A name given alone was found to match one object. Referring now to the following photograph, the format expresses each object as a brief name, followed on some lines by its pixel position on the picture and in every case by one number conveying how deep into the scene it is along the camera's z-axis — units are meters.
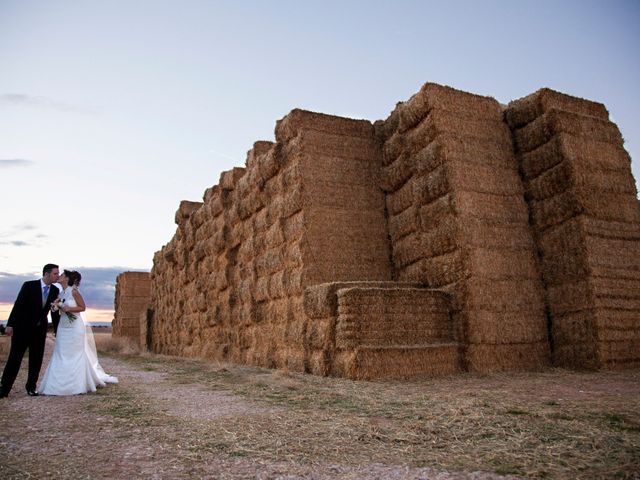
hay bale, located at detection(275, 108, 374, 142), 11.17
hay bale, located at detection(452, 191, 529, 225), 9.26
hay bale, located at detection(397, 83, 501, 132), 9.73
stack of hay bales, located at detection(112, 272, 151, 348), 30.45
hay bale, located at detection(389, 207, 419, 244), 10.27
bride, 7.53
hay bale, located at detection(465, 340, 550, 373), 8.63
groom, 7.34
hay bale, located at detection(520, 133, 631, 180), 9.38
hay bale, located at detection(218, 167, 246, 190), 15.65
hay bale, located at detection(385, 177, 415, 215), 10.47
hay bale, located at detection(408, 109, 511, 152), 9.64
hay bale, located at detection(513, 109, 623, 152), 9.52
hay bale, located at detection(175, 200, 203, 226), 21.66
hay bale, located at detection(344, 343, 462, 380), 8.16
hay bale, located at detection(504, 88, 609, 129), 9.80
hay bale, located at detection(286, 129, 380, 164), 10.95
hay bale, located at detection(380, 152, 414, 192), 10.58
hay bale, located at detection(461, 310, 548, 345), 8.70
